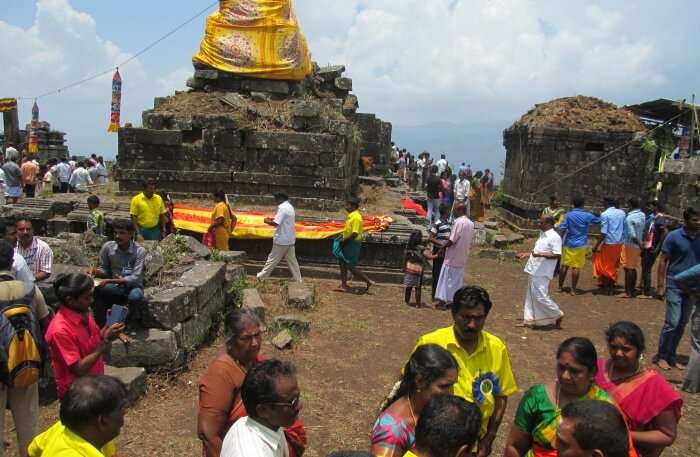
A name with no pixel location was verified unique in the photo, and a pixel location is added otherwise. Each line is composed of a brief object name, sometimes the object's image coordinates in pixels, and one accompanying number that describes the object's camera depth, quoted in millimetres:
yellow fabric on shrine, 13305
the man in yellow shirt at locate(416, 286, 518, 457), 3215
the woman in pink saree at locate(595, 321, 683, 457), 2977
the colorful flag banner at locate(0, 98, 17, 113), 24000
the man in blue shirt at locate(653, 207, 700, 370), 6543
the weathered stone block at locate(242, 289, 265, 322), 7191
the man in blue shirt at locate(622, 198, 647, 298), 10070
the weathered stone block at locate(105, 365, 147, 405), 4980
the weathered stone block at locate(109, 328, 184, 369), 5441
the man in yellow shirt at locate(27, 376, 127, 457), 2344
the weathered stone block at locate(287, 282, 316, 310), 8211
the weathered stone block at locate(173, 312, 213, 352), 5840
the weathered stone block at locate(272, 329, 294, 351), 6691
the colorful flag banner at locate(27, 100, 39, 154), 24489
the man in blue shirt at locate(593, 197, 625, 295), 10195
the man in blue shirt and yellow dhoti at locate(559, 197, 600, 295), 9828
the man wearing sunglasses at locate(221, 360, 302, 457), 2300
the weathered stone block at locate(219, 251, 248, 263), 8438
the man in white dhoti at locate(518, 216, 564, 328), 7918
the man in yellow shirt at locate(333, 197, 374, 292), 9047
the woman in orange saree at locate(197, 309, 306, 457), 2791
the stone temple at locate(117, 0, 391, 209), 11867
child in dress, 8688
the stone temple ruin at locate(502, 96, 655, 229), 15680
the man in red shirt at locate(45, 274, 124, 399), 3510
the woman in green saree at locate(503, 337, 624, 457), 2758
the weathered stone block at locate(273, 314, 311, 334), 7242
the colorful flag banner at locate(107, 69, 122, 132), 18703
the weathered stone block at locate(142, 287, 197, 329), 5547
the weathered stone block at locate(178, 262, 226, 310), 6390
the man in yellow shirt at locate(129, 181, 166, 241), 8555
